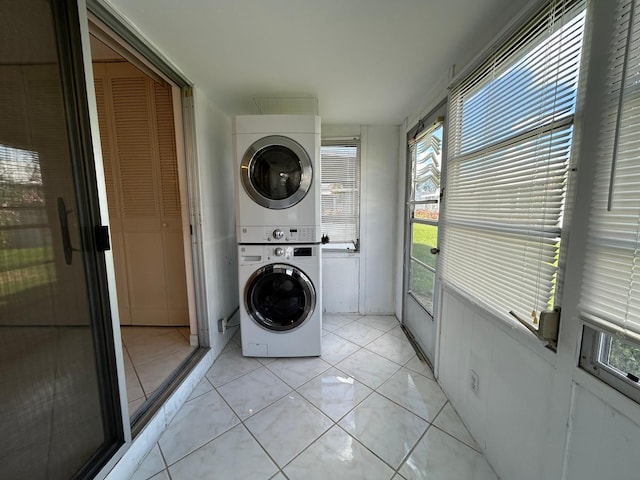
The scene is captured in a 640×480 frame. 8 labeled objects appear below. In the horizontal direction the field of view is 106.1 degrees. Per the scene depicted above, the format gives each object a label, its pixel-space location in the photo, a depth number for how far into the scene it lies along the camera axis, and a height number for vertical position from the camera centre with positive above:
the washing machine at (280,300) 1.95 -0.74
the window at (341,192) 2.72 +0.21
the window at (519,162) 0.86 +0.21
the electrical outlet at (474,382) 1.31 -0.95
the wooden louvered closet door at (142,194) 2.12 +0.18
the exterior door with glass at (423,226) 1.88 -0.14
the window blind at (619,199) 0.64 +0.03
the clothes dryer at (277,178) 1.84 +0.27
